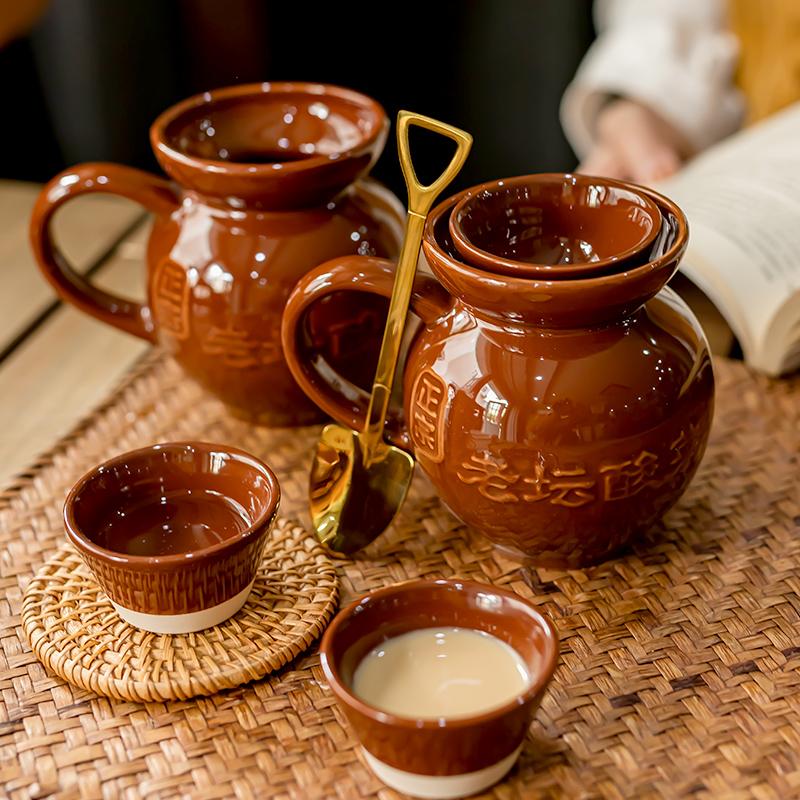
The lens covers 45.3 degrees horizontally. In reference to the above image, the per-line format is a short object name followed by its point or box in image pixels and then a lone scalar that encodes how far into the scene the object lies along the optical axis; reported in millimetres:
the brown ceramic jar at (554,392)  499
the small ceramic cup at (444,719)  406
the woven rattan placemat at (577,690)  458
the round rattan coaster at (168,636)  499
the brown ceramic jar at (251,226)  639
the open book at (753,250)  752
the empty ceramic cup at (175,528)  488
